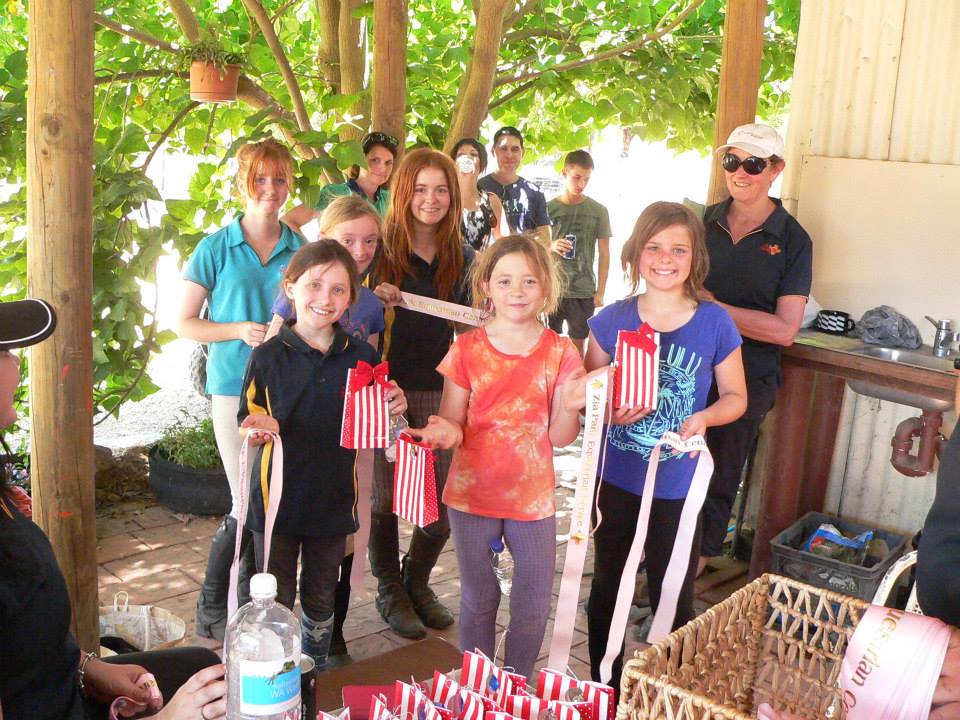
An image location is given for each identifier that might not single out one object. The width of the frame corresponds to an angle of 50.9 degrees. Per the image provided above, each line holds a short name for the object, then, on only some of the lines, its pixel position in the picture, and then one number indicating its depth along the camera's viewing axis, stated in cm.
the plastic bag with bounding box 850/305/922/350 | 441
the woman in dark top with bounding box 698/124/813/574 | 389
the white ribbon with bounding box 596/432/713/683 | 295
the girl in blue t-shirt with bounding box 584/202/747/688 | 312
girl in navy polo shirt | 308
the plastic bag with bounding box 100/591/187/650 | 336
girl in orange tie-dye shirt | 304
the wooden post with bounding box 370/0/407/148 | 498
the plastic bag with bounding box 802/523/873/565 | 432
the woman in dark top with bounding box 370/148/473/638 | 363
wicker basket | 192
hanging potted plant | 486
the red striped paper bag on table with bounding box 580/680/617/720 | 187
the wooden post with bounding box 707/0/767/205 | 464
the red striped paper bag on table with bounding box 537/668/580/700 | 190
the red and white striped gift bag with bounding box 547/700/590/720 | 181
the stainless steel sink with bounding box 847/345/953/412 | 391
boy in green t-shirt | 771
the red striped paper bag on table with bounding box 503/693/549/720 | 184
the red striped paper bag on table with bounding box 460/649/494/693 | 192
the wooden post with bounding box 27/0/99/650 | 278
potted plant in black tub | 527
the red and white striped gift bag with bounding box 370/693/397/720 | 180
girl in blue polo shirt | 372
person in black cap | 183
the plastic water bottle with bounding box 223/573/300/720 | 165
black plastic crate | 411
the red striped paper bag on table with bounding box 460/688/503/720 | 181
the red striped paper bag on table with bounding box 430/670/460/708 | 187
